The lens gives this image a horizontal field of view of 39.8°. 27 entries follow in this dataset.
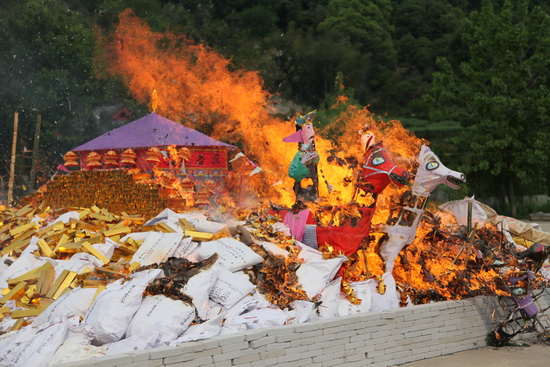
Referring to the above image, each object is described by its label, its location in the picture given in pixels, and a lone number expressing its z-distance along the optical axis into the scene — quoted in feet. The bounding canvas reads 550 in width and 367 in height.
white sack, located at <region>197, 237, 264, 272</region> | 24.77
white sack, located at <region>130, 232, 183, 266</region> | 24.85
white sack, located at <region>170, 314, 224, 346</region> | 19.92
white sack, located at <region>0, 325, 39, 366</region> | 19.30
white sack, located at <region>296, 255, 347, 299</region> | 25.23
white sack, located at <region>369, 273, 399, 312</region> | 26.43
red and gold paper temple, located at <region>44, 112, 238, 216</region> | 32.22
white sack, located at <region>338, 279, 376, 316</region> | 25.35
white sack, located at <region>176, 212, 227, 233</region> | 27.99
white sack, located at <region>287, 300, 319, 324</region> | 23.07
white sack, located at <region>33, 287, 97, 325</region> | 21.38
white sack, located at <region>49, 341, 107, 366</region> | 18.65
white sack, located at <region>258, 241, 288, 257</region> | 26.61
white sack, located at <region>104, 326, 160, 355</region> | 19.54
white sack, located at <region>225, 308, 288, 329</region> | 21.77
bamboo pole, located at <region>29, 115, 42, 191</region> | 58.17
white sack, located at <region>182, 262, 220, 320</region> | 21.97
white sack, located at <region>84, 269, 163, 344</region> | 20.12
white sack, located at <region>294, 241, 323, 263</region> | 27.22
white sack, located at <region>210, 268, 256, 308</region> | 22.57
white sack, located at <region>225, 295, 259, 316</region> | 22.22
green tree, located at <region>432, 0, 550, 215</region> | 94.94
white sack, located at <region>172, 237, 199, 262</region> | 25.28
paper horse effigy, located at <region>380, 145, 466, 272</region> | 27.53
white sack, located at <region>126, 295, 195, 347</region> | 20.08
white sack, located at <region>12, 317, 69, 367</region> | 18.65
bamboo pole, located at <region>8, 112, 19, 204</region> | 43.57
